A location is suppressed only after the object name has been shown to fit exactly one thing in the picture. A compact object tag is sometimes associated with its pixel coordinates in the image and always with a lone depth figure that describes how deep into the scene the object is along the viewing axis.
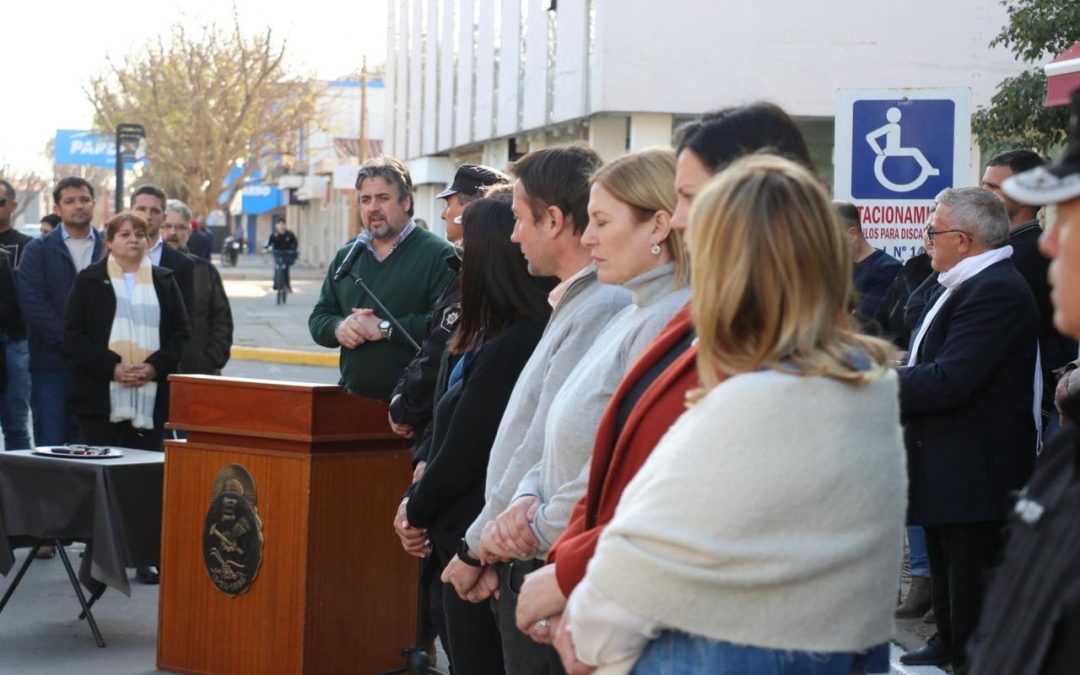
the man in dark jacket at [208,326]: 9.70
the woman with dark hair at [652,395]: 2.93
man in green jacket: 6.44
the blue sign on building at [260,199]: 90.50
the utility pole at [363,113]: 58.84
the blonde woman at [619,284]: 3.63
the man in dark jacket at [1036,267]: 7.16
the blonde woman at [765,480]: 2.55
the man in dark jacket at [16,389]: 9.93
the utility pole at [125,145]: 27.69
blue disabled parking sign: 8.83
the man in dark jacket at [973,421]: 5.85
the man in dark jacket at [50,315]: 9.53
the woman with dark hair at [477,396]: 4.47
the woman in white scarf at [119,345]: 8.57
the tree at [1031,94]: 15.48
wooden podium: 6.04
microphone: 6.77
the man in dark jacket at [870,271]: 8.48
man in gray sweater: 4.02
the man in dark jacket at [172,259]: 9.40
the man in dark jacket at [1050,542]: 2.14
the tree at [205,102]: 52.38
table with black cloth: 6.91
